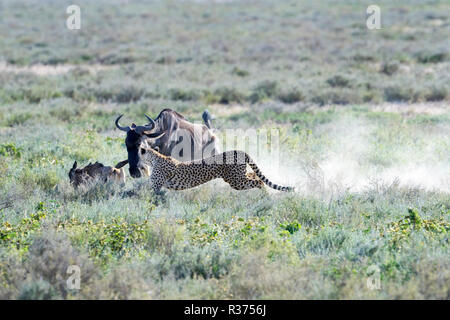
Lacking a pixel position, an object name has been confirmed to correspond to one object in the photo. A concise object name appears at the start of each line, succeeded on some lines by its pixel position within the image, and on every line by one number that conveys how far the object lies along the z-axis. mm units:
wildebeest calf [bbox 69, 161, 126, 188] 16937
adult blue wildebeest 16672
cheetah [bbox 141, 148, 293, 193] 16500
